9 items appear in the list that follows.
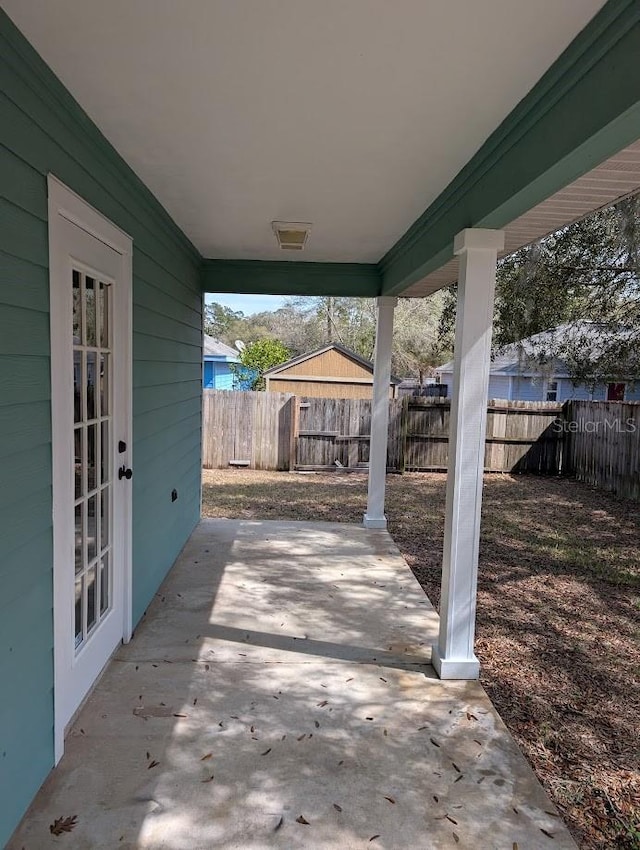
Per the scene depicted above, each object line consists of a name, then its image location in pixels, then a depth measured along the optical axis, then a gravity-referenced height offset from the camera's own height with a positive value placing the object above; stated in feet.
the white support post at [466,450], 9.32 -1.11
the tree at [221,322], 128.47 +11.66
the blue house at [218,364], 61.05 +1.00
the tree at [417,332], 66.03 +5.18
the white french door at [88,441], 7.21 -1.01
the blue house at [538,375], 25.63 +0.49
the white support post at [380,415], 18.69 -1.18
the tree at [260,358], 54.03 +1.47
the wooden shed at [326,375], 43.88 +0.12
